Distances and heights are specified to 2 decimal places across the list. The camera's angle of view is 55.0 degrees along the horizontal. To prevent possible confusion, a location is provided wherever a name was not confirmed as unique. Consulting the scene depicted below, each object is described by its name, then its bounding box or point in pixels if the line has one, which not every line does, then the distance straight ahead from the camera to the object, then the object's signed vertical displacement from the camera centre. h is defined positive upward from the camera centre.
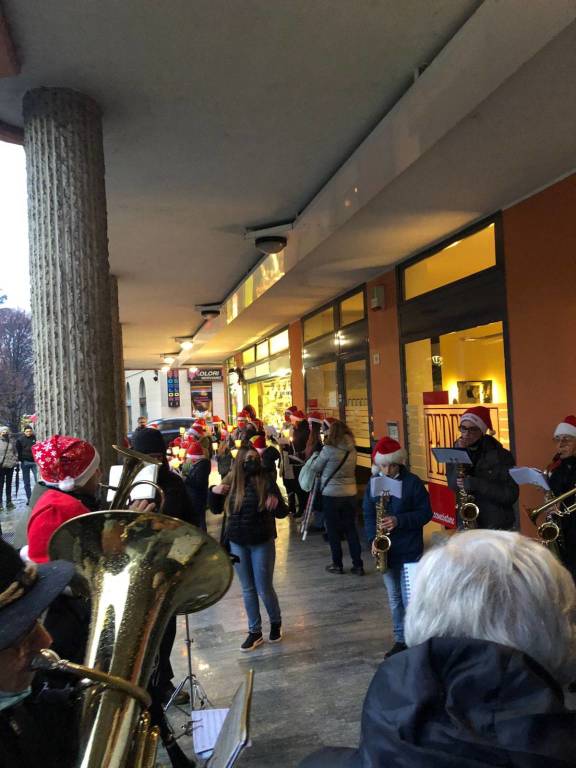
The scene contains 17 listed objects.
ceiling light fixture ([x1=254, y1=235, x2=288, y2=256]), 7.14 +2.02
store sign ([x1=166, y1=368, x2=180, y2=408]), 36.22 +0.92
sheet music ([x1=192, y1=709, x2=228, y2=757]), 2.83 -1.74
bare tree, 8.16 +0.74
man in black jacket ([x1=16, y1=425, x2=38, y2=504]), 11.53 -0.86
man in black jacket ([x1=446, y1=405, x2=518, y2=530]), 4.03 -0.69
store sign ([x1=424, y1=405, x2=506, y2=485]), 6.54 -0.46
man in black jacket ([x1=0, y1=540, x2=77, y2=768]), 1.13 -0.55
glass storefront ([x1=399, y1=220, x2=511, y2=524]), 5.76 +0.54
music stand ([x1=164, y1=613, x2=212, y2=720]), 3.24 -1.78
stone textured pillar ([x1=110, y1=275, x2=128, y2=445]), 7.04 +0.79
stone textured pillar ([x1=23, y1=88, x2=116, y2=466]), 3.58 +0.88
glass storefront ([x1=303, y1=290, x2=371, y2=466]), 8.84 +0.58
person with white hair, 0.79 -0.45
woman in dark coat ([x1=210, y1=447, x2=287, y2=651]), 4.16 -1.02
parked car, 18.05 -0.69
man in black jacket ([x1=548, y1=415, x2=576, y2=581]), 3.51 -0.63
